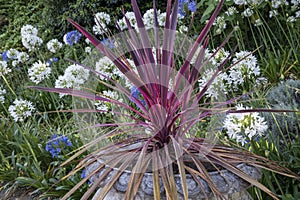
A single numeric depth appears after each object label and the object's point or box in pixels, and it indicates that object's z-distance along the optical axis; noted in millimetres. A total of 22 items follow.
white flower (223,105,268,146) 1591
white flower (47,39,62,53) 3542
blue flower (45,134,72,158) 2738
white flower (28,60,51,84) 2793
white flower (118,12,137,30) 3195
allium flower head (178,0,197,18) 3271
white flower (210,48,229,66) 2240
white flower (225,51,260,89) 2062
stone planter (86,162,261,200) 1427
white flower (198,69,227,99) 2087
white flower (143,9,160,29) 3064
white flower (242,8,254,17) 3385
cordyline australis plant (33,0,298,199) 1488
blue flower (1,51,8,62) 4351
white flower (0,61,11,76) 3227
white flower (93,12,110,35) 3314
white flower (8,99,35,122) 2838
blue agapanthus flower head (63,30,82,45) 3668
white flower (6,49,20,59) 3826
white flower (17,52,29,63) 3578
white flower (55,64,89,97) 2496
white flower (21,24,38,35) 3429
